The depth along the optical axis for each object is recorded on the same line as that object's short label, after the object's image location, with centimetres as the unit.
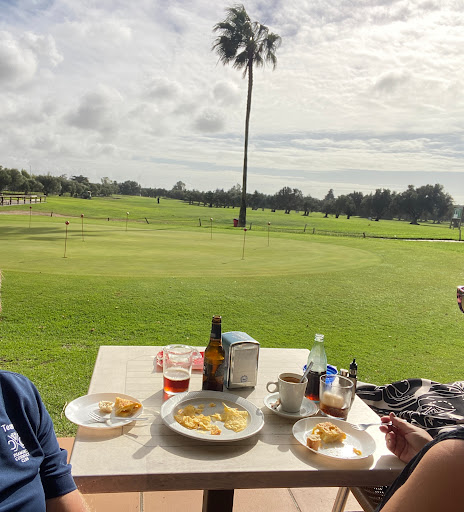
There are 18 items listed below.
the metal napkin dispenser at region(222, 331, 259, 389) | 187
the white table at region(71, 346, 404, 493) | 133
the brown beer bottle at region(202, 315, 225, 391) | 188
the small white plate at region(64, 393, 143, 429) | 158
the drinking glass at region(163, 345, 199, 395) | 185
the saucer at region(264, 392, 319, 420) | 175
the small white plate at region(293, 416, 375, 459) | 153
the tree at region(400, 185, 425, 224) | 6998
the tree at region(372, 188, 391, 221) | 7156
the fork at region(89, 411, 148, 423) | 161
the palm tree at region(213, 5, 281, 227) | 2984
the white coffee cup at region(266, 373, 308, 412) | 176
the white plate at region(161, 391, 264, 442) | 154
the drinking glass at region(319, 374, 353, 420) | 177
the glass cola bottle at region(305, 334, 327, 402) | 195
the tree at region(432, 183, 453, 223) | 6981
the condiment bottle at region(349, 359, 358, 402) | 198
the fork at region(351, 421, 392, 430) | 170
